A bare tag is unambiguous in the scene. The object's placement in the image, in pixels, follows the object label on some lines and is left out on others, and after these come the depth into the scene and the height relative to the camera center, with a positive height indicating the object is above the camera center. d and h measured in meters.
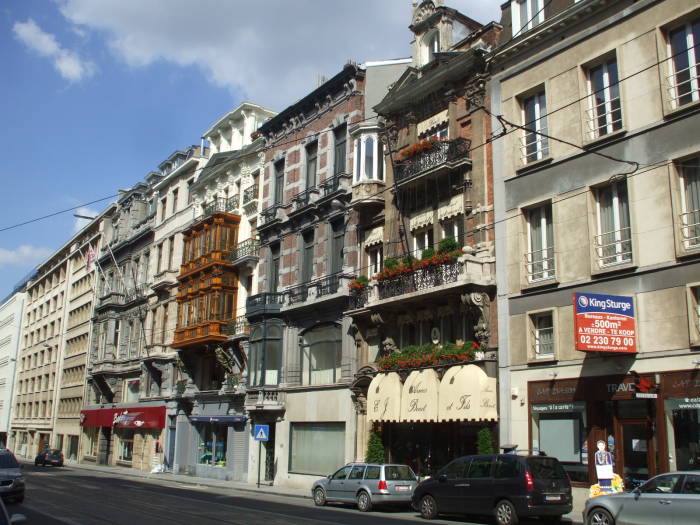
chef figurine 16.75 -1.27
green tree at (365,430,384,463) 26.73 -1.19
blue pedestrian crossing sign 29.82 -0.69
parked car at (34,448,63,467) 51.06 -3.14
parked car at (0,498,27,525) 8.51 -1.26
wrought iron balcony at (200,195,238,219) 42.03 +12.32
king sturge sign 17.66 +2.40
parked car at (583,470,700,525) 12.73 -1.52
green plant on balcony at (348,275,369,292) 28.84 +5.29
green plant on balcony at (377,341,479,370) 23.53 +2.13
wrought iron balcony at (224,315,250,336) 37.53 +4.67
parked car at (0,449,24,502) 19.47 -1.78
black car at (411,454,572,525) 16.42 -1.63
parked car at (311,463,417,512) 21.33 -2.01
